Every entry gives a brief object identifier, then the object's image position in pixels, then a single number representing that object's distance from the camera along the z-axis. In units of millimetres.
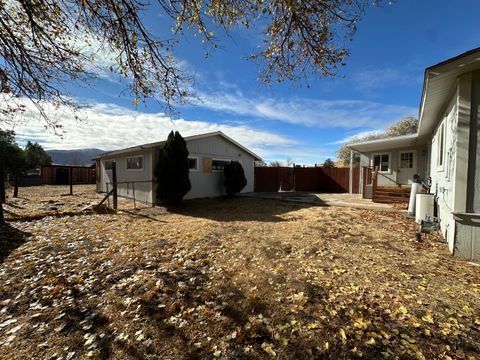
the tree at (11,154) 20062
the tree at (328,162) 29184
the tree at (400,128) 29781
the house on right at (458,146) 3752
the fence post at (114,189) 8883
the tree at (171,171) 9508
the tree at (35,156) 23969
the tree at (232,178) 12797
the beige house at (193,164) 10594
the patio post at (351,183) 13198
